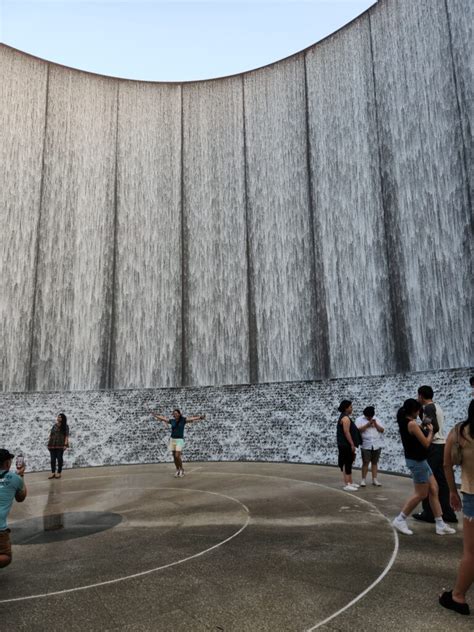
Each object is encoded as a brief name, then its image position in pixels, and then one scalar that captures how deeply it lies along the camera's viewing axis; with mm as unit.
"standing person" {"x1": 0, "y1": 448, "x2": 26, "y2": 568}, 4219
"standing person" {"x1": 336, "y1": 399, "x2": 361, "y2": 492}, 7945
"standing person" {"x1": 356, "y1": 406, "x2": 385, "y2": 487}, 8406
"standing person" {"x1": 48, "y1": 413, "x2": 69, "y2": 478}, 11102
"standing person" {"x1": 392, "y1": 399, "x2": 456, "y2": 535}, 5082
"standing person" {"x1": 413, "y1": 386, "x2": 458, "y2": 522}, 5777
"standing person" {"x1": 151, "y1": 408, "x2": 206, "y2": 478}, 9984
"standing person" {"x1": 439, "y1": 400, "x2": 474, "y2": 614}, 3125
